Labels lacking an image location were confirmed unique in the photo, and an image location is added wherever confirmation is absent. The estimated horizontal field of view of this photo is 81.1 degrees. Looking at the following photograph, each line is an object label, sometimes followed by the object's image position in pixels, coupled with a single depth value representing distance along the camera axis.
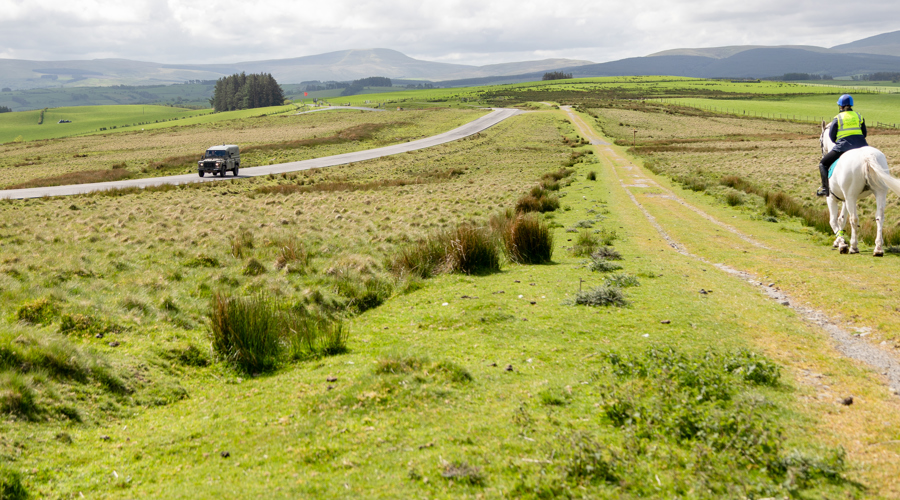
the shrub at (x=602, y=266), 12.17
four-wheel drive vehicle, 45.08
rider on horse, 13.00
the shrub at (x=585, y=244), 14.58
